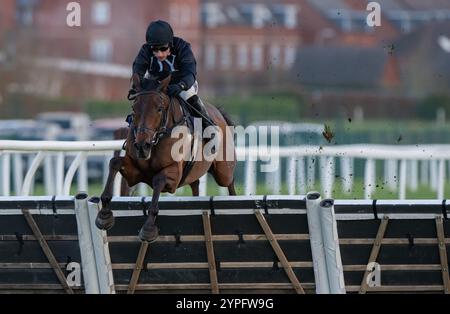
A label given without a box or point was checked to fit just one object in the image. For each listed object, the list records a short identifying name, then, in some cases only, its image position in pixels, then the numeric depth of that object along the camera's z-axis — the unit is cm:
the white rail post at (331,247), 1505
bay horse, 1570
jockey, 1692
